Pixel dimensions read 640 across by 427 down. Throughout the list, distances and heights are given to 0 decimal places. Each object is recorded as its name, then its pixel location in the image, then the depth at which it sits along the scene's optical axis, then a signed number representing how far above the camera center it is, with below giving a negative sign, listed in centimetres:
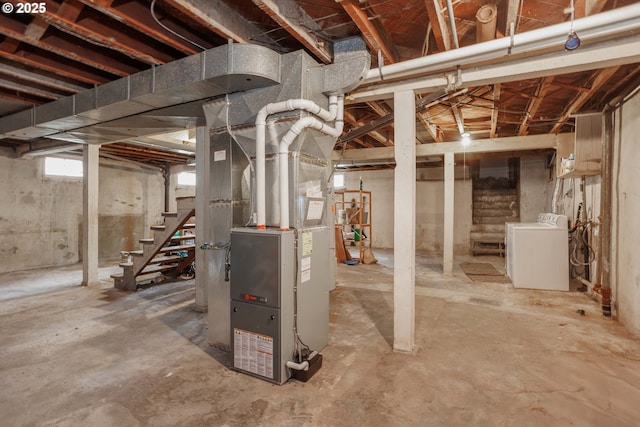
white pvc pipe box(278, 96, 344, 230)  219 +36
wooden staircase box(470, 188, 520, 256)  786 -16
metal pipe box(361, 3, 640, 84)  178 +105
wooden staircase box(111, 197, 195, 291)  423 -68
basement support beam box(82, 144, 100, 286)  488 -7
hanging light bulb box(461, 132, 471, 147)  494 +114
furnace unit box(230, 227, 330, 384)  216 -61
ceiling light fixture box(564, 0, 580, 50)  177 +94
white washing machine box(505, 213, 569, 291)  459 -66
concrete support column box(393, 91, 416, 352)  262 -11
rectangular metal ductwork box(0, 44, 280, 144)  223 +98
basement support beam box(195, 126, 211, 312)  375 +15
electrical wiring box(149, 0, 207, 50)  200 +123
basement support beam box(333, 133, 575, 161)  527 +112
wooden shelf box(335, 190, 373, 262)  679 -24
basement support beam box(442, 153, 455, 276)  567 -28
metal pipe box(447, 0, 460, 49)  180 +114
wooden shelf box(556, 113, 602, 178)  386 +80
